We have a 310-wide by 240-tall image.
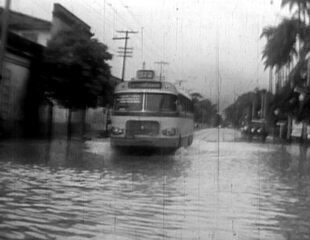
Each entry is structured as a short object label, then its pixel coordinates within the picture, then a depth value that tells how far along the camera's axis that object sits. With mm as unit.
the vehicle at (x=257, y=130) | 41612
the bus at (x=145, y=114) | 19578
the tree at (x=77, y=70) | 28297
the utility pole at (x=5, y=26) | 13110
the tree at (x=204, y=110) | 32194
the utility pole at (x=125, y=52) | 31867
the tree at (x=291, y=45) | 24906
